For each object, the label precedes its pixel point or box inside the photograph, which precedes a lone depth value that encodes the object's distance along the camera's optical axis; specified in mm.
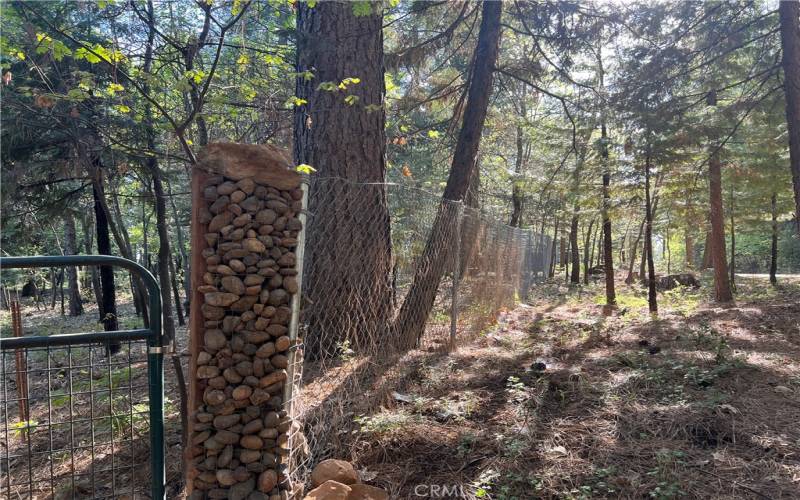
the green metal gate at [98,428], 1983
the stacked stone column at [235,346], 2029
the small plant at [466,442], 2851
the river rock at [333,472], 2328
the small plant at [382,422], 2938
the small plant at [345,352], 3209
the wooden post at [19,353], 2795
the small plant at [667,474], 2332
